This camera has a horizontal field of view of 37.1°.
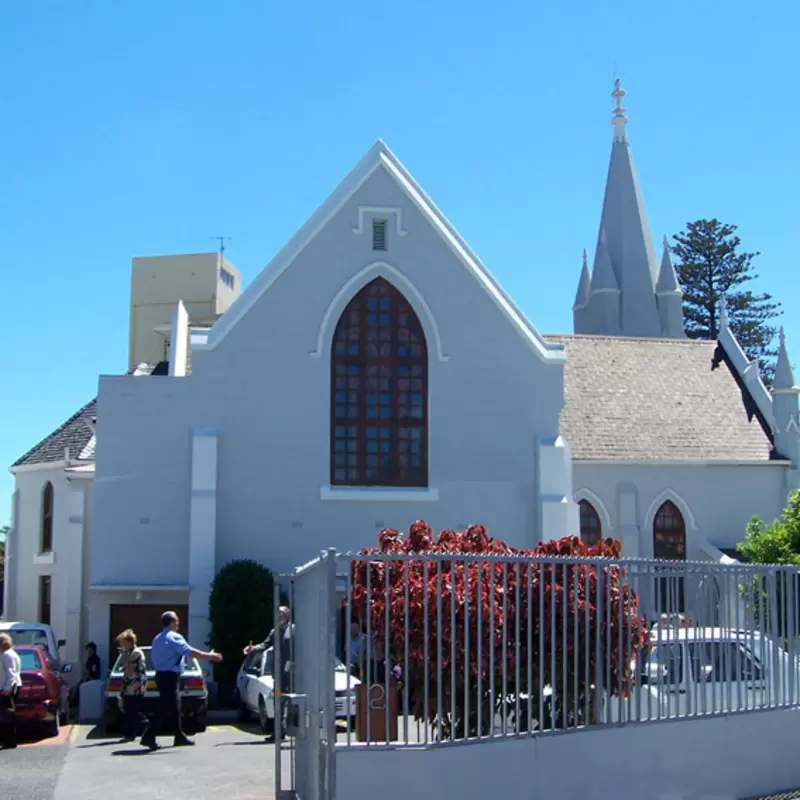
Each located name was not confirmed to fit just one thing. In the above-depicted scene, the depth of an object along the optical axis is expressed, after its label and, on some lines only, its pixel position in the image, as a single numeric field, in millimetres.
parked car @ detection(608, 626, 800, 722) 11523
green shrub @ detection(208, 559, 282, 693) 23375
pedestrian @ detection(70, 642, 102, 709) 23734
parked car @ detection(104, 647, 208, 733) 17891
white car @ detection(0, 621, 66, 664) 22281
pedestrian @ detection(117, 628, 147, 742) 16906
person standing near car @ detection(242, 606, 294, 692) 10930
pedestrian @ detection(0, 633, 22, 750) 16484
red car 17328
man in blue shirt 15906
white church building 24812
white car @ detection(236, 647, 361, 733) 17859
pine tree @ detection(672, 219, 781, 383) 69375
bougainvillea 10156
